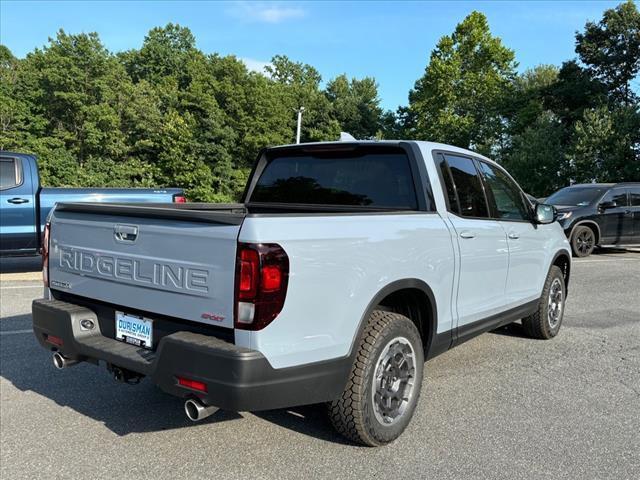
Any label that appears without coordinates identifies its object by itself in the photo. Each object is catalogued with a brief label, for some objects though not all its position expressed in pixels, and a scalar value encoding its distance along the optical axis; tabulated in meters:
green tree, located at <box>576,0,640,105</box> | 36.53
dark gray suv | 12.48
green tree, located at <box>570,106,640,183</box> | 28.33
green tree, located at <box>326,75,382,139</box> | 54.69
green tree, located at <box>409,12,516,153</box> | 42.31
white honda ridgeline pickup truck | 2.44
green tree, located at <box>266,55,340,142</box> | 50.47
